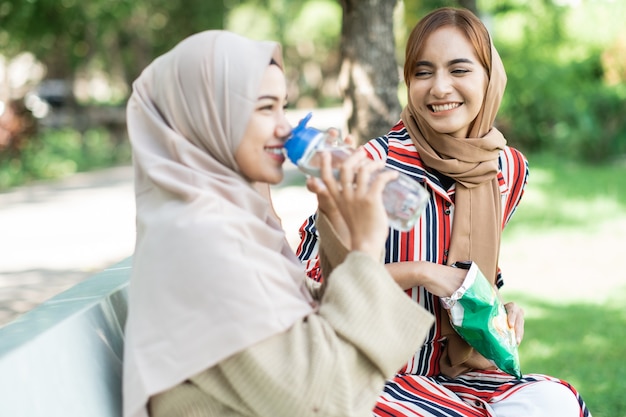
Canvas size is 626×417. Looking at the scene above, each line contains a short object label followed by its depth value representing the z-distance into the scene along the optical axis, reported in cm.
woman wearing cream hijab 182
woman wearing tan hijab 229
